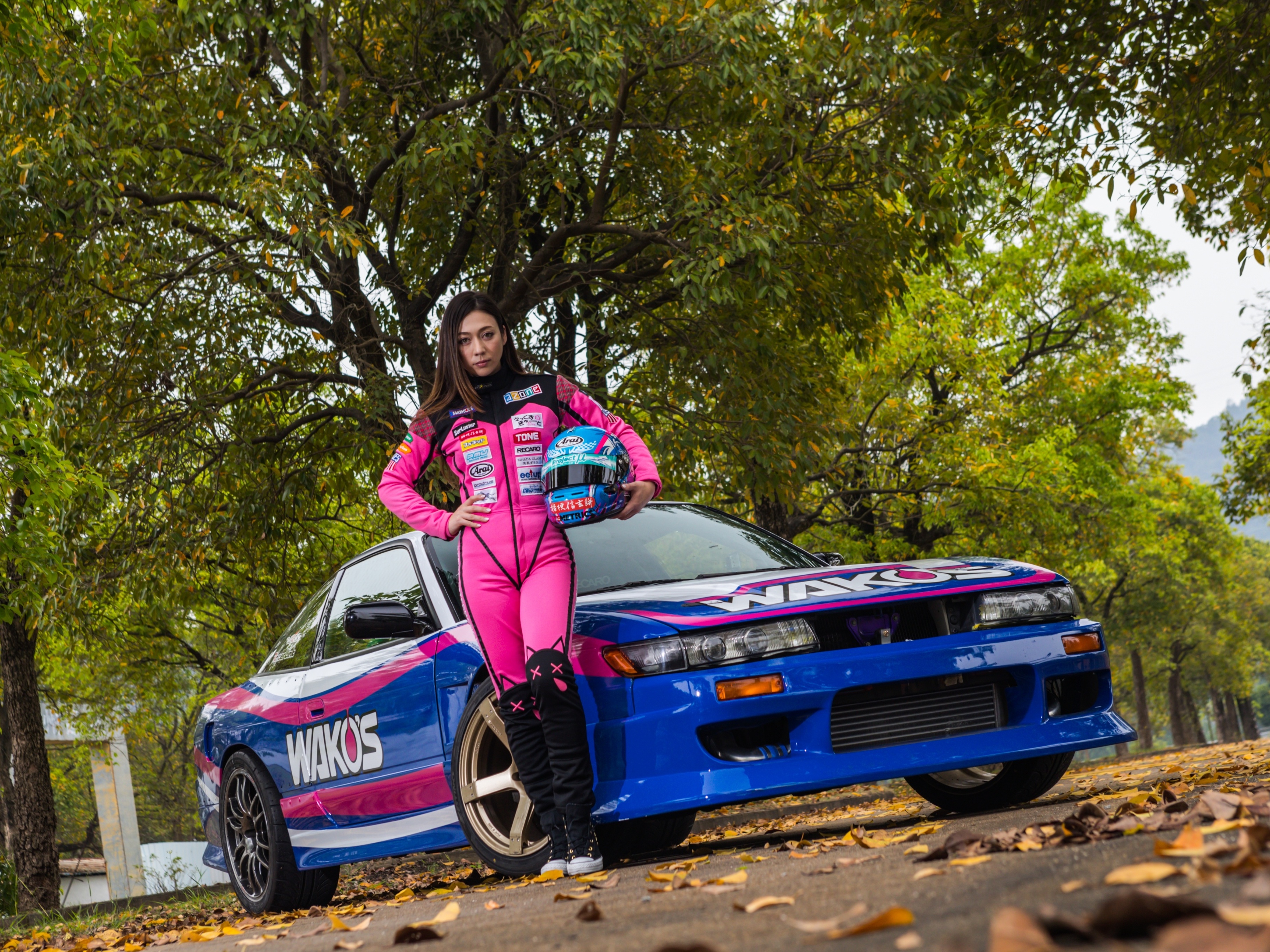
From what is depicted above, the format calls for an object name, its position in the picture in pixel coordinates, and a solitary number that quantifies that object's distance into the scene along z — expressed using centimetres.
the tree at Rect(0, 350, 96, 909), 1028
